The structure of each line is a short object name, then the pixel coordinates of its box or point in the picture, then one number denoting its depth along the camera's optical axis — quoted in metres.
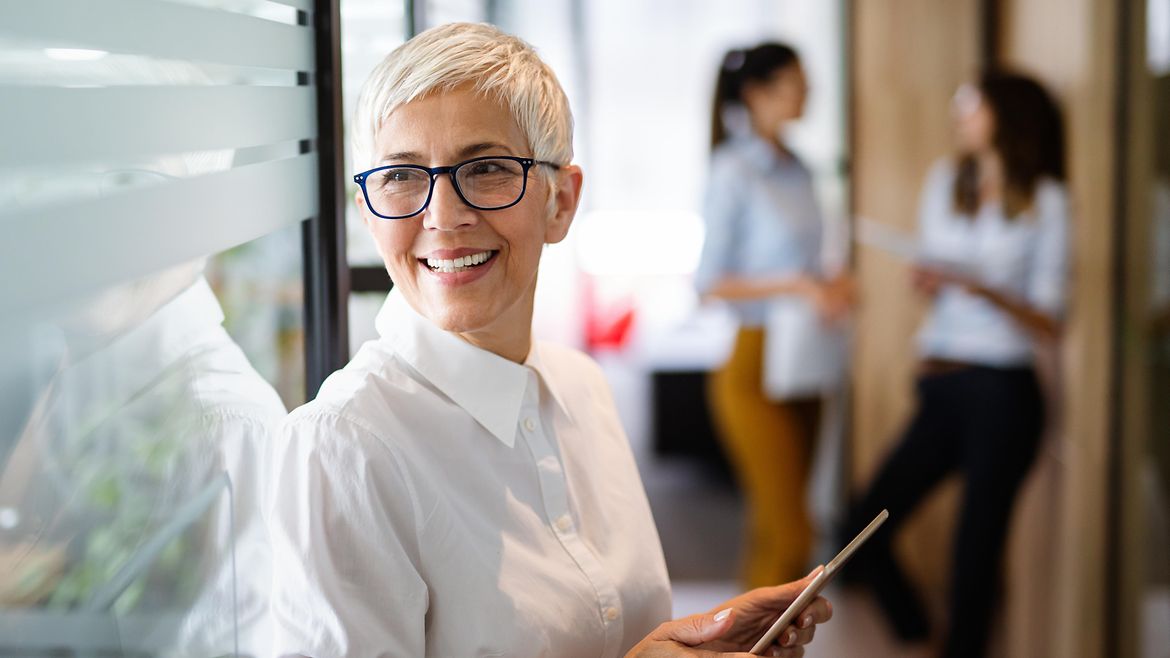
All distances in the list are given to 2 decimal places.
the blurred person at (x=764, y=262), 3.01
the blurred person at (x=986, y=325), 2.81
